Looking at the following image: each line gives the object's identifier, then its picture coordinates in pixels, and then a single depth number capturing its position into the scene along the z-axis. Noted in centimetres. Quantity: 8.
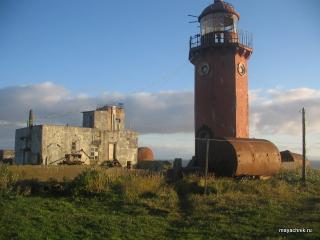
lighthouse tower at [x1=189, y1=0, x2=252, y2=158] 2633
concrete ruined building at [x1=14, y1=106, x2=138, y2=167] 2897
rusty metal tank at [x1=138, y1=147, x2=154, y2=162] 3992
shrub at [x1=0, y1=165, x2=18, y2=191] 1495
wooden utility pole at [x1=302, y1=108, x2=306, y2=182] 2126
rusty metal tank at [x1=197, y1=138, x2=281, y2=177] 1964
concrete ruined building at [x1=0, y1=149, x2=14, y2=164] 3804
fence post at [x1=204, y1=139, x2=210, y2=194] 1614
